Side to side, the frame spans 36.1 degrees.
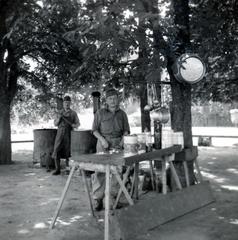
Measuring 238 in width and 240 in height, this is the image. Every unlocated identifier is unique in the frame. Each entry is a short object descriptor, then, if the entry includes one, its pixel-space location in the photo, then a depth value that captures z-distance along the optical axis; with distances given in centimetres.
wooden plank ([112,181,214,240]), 410
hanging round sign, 564
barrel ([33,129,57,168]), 984
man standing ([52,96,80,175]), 863
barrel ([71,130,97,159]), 864
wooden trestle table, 394
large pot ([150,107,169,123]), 518
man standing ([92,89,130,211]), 526
